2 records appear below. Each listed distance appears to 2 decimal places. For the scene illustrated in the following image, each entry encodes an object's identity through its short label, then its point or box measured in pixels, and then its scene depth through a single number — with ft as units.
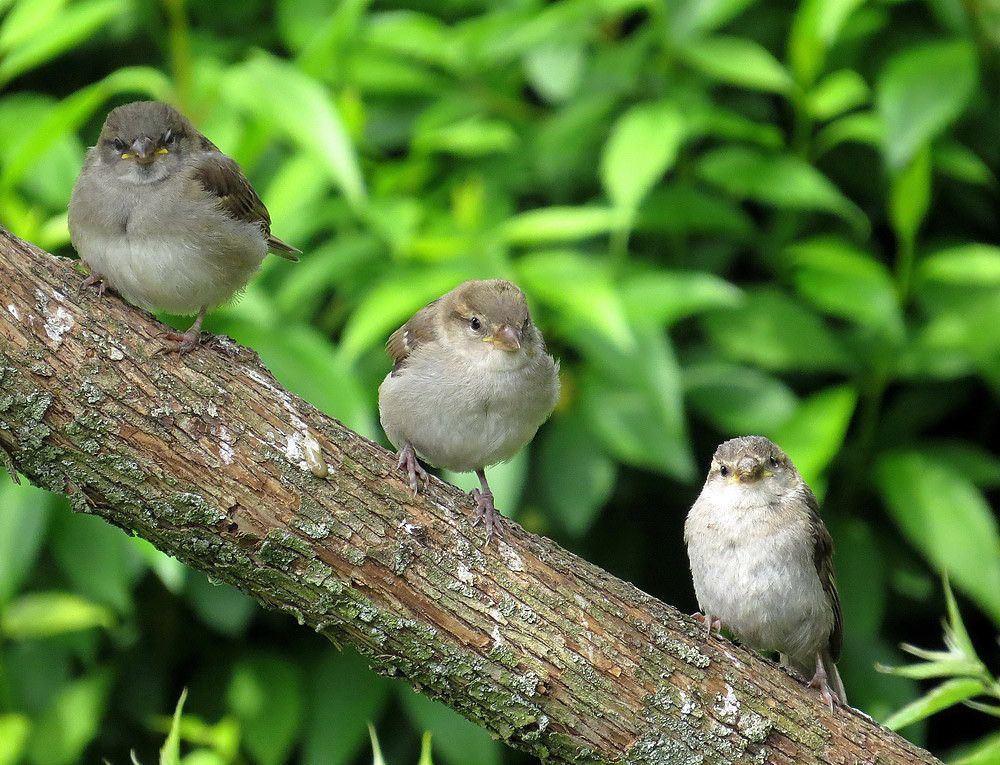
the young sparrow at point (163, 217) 20.40
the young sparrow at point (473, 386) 22.56
